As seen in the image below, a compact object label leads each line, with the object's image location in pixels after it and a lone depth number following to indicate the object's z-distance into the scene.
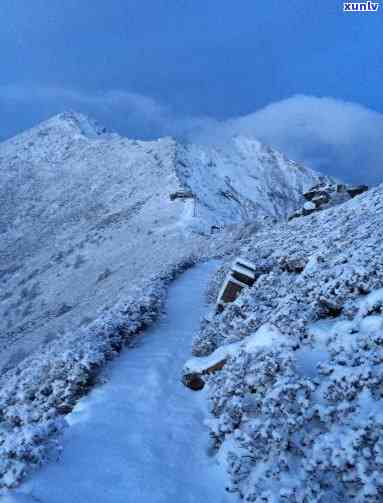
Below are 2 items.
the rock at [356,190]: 24.28
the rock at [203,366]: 8.64
